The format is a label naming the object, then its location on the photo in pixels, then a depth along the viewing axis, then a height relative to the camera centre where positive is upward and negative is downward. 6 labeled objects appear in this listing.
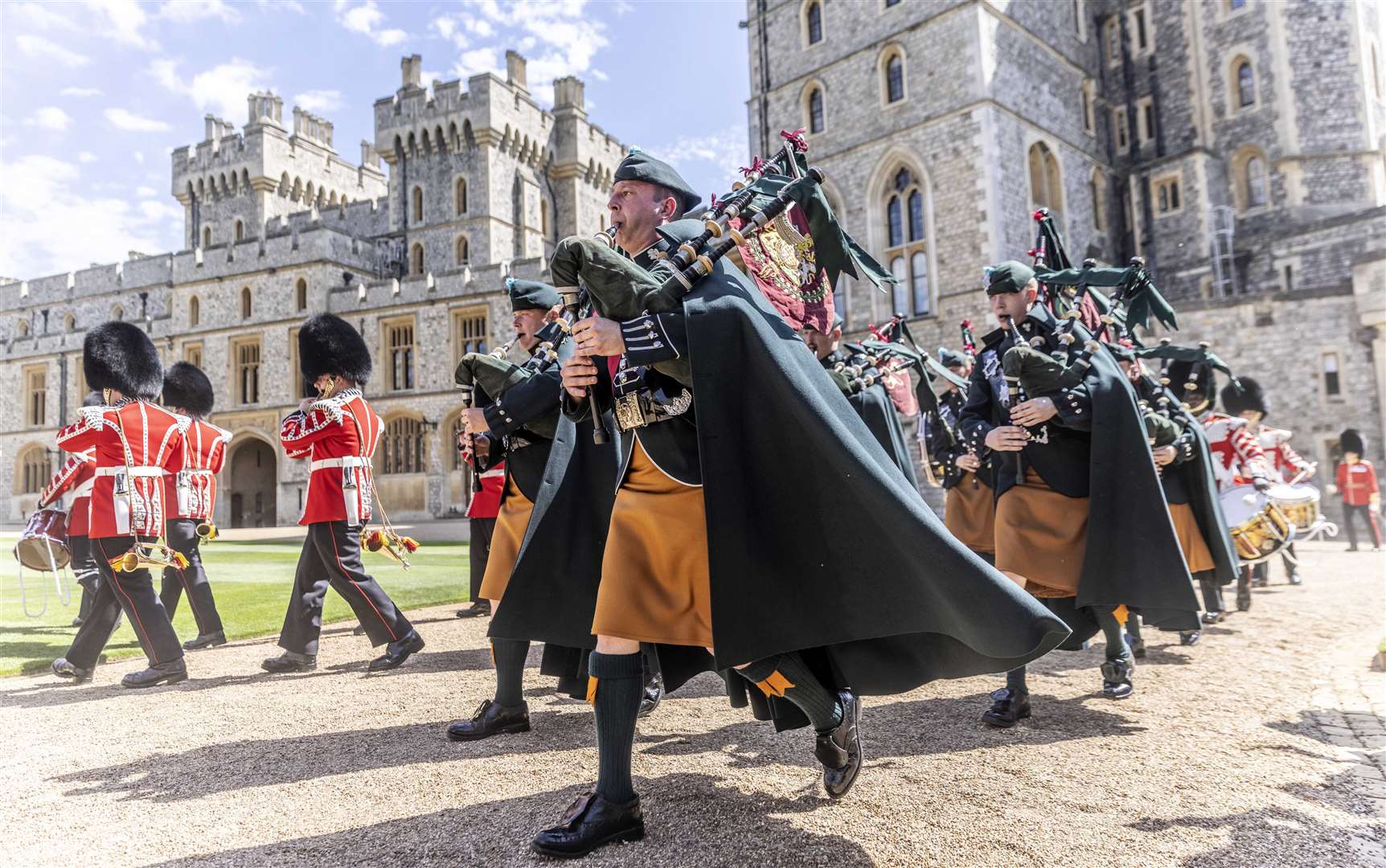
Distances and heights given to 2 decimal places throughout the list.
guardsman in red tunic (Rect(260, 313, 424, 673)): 5.18 +0.01
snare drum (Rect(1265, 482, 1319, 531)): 7.96 -0.44
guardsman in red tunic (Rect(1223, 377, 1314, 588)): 9.20 +0.24
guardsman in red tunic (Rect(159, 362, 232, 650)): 6.11 -0.03
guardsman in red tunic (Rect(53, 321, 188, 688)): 4.96 +0.20
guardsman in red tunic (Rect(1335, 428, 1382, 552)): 13.80 -0.45
